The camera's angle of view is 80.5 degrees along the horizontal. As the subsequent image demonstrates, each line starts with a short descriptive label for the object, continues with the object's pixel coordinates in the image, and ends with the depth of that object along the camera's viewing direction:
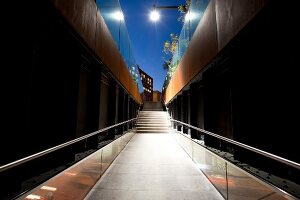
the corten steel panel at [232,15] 2.56
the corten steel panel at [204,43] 4.24
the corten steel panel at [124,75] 8.39
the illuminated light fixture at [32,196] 1.77
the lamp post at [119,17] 7.09
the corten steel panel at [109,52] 5.18
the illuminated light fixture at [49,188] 2.03
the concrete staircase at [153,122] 12.96
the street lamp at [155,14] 8.34
